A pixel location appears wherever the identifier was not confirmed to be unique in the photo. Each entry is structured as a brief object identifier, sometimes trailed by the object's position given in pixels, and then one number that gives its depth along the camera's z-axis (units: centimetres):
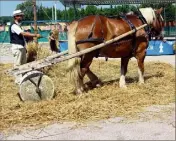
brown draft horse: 750
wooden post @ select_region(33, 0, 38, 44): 1315
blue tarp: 1831
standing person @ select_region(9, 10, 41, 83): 771
